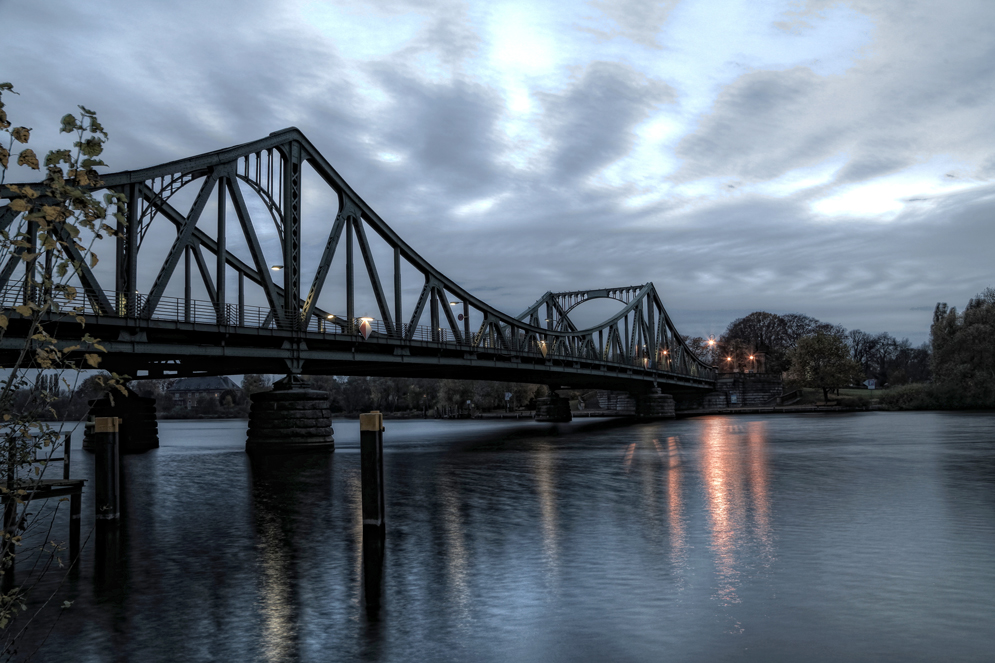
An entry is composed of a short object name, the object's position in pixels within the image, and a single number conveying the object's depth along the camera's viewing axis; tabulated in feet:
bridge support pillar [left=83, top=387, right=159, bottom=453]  177.17
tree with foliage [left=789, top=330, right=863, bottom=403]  387.34
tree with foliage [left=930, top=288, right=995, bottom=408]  284.82
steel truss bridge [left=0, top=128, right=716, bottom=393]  117.70
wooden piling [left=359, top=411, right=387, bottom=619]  44.52
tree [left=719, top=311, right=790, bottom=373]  533.96
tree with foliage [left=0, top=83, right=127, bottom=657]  14.38
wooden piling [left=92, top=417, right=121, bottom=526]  53.21
